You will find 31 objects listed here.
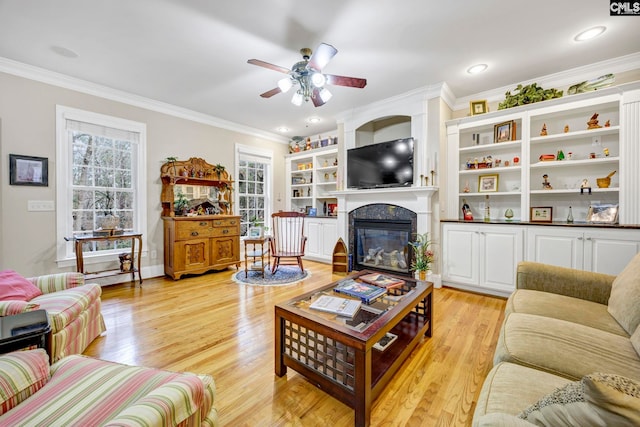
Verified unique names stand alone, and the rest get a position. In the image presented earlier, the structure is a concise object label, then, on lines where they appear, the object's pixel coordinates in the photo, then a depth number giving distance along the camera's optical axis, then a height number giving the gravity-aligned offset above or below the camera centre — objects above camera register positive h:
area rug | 3.68 -0.99
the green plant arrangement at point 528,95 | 3.04 +1.39
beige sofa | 0.53 -0.58
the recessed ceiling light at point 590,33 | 2.30 +1.62
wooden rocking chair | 4.28 -0.36
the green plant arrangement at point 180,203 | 4.11 +0.14
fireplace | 3.74 -0.39
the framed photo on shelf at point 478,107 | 3.48 +1.41
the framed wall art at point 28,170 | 2.89 +0.47
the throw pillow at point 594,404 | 0.48 -0.38
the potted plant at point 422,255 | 3.36 -0.56
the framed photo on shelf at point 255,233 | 4.38 -0.36
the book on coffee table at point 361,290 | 1.85 -0.59
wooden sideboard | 3.82 -0.50
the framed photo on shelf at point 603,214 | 2.77 -0.02
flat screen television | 3.65 +0.70
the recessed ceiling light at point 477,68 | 2.95 +1.64
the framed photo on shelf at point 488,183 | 3.54 +0.40
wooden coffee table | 1.29 -0.81
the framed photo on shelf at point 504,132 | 3.32 +1.04
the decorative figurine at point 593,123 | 2.89 +0.99
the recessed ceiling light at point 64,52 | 2.60 +1.63
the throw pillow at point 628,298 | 1.30 -0.46
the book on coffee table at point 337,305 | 1.61 -0.61
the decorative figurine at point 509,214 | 3.38 -0.03
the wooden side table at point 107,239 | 3.13 -0.51
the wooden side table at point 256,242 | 4.03 -0.50
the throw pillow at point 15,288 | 1.74 -0.53
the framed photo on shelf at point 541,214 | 3.17 -0.03
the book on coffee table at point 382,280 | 2.09 -0.58
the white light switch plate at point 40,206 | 3.01 +0.07
